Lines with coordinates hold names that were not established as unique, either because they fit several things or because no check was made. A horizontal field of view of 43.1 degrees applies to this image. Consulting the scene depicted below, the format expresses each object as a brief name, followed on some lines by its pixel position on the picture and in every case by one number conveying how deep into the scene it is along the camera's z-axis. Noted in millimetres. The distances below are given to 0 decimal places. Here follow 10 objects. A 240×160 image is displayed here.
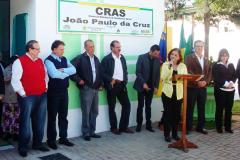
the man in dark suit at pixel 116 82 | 6353
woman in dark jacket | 6487
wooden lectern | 5462
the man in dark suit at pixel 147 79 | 6585
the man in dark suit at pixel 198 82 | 6506
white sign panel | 6050
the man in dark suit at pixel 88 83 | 5964
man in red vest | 4988
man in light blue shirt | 5450
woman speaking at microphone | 5808
